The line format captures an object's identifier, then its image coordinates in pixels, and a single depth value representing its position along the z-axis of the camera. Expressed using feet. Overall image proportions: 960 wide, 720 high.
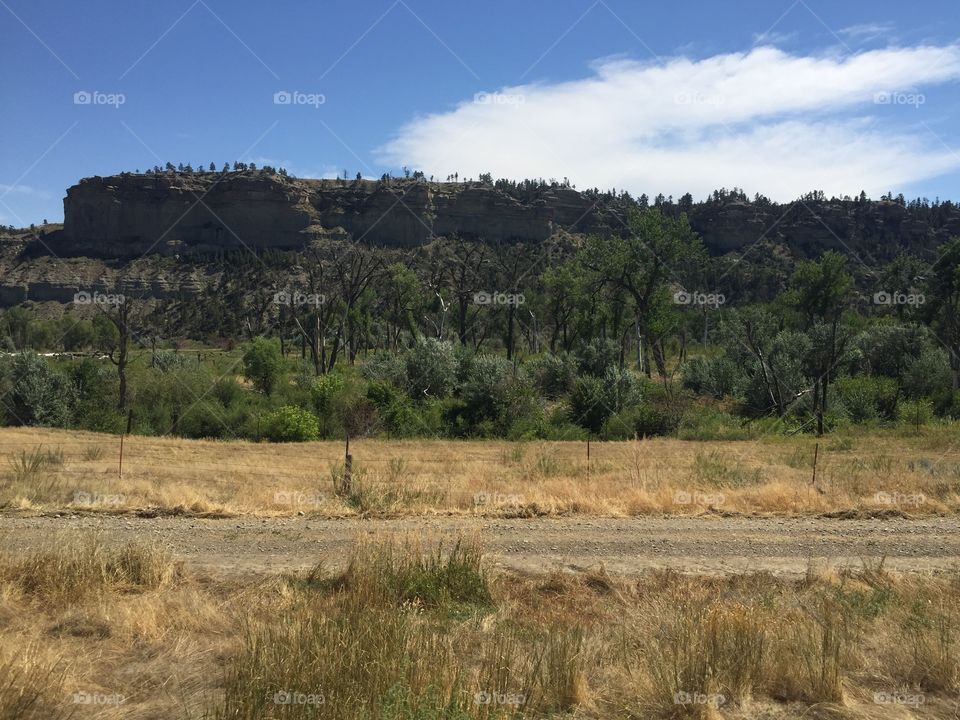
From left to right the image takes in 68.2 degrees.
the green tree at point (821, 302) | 121.49
